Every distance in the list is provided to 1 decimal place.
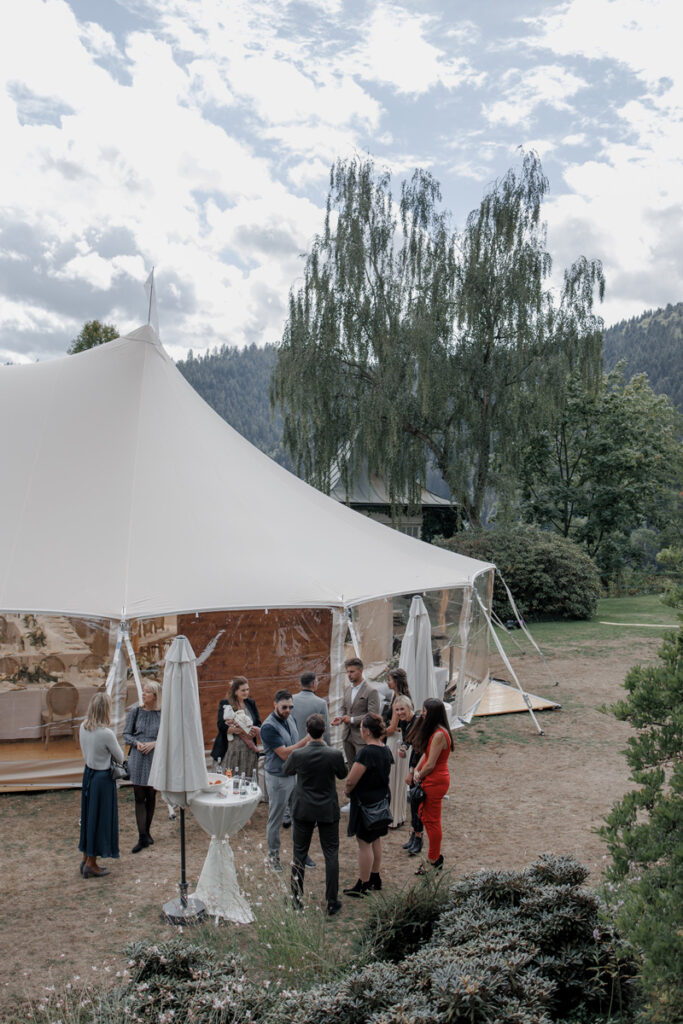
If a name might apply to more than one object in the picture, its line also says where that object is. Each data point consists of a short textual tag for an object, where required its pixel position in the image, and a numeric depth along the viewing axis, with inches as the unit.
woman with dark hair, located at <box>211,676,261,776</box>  273.3
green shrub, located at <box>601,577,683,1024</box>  116.2
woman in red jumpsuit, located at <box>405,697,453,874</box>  229.8
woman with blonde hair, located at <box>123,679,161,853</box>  258.8
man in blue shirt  237.6
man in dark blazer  209.6
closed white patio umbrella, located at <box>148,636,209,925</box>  213.5
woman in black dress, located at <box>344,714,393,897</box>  217.0
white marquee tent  316.2
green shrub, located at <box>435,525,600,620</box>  794.8
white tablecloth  212.5
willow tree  746.2
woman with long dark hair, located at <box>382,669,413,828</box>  277.9
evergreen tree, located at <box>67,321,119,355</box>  1263.5
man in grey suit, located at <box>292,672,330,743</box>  262.7
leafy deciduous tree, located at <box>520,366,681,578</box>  1056.8
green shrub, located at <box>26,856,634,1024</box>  133.2
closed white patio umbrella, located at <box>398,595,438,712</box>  334.0
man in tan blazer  271.6
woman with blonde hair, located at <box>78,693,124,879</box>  239.0
